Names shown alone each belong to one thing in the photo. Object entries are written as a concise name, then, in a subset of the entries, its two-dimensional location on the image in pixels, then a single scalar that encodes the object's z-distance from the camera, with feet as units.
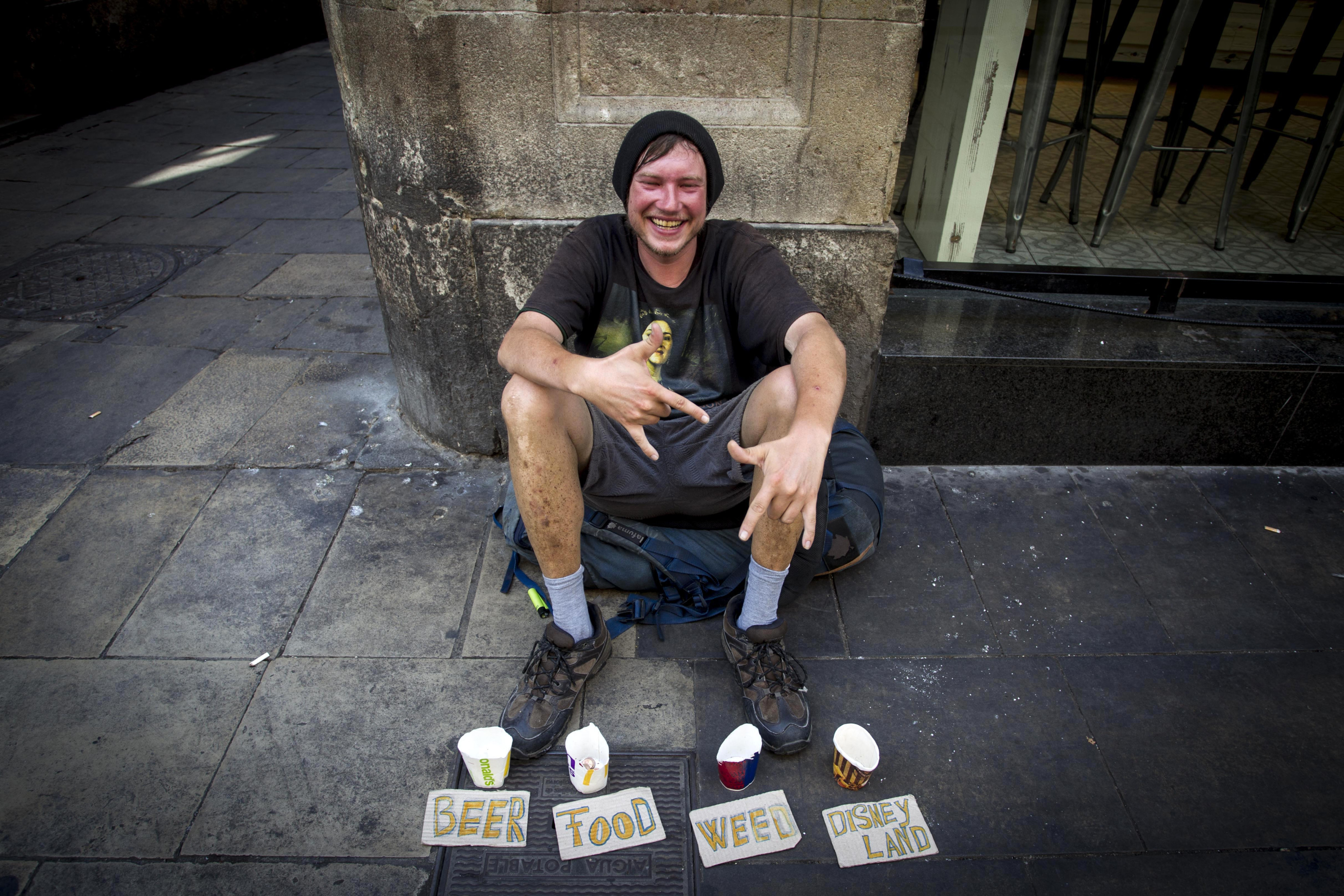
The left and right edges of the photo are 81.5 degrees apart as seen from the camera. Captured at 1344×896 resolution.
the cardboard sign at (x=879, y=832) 6.08
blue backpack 8.06
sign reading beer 6.14
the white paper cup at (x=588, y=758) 6.30
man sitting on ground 6.21
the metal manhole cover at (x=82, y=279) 13.73
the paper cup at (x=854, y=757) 6.34
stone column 7.97
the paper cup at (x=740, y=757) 6.27
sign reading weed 6.08
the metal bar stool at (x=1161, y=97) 11.26
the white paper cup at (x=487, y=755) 6.27
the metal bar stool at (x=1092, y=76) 12.13
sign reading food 6.14
